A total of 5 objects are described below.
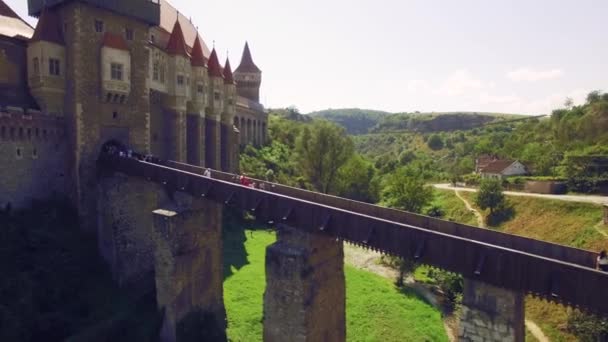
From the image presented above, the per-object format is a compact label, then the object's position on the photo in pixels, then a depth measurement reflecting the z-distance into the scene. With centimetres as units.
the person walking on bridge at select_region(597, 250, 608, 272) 1034
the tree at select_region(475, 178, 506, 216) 3788
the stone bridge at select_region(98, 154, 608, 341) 1070
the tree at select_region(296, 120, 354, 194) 4628
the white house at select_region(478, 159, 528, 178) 5144
